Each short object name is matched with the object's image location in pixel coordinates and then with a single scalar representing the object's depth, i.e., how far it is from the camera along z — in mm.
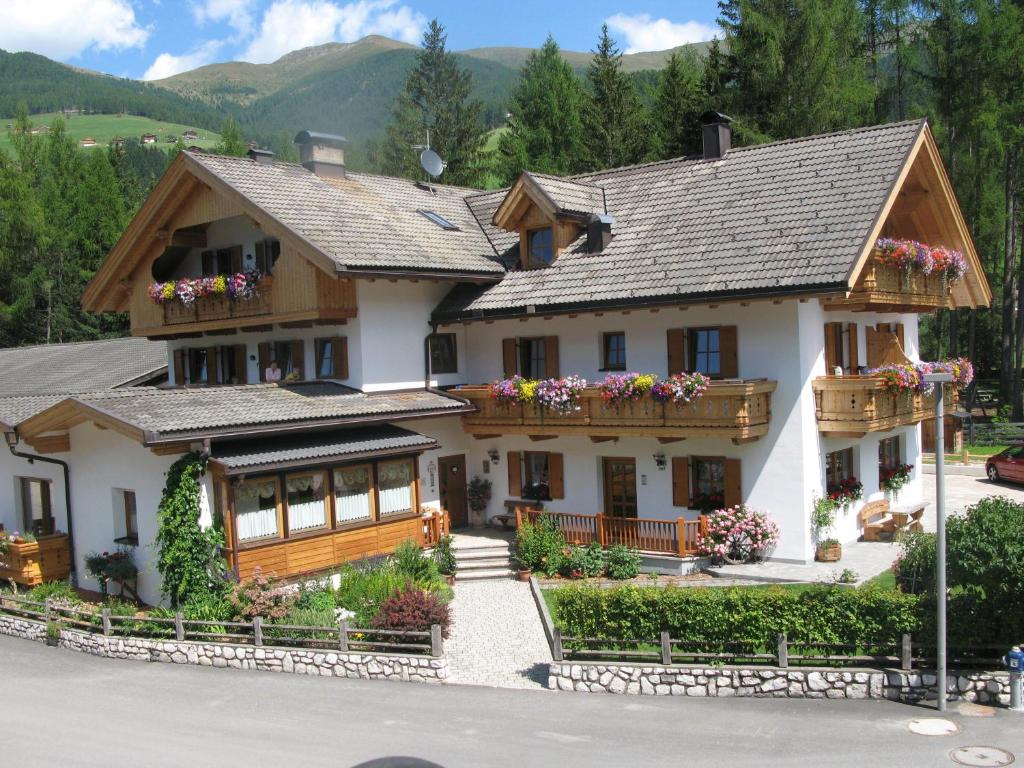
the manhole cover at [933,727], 12766
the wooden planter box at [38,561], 21750
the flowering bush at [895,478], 24766
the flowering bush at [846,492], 21777
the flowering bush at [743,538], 20875
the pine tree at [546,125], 54906
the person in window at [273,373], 25438
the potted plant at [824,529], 20750
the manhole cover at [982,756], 11816
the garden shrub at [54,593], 19928
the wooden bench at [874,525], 22984
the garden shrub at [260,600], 17562
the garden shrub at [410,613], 16391
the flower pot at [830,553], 20719
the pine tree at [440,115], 60781
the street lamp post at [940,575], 13336
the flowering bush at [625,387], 21078
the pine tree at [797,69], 38812
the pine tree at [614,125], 48875
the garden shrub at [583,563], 21406
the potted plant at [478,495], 25266
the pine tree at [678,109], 44125
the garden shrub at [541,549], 21562
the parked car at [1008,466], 31078
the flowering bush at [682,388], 20375
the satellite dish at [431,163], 30906
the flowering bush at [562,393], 22359
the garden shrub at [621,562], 21141
